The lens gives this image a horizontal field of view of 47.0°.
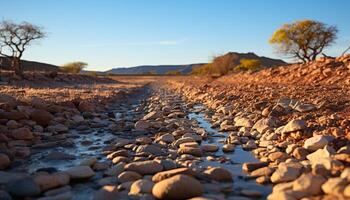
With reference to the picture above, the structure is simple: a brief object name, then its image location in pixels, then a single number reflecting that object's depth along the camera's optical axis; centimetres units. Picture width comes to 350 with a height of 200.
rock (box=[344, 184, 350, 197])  335
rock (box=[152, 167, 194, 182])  433
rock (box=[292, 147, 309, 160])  521
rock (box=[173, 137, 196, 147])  660
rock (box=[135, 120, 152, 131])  862
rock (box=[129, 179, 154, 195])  409
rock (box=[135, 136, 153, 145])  693
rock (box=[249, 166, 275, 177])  463
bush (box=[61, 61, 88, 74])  7778
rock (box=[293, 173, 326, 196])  369
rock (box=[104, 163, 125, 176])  489
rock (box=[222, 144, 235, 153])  625
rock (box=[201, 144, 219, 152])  622
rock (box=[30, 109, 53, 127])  831
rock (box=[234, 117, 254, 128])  811
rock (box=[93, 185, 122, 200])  397
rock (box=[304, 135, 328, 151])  527
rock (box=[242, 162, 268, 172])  496
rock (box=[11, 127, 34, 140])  696
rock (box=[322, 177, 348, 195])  350
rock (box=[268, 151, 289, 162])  522
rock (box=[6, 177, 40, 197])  406
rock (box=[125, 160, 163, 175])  477
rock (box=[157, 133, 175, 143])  701
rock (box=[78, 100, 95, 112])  1146
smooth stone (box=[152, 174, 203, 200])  390
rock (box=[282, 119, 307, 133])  635
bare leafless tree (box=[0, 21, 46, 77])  3141
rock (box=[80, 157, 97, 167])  527
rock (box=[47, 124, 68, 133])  810
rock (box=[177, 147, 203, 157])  597
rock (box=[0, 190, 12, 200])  389
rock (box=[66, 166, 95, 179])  470
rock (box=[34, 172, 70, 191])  427
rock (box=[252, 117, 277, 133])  731
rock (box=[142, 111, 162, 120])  1045
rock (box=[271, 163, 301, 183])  426
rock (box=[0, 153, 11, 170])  525
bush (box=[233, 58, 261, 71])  6362
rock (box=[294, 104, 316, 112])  818
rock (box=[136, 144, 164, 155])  596
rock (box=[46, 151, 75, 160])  590
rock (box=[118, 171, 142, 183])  455
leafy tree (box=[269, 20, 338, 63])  4422
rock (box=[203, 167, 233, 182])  460
